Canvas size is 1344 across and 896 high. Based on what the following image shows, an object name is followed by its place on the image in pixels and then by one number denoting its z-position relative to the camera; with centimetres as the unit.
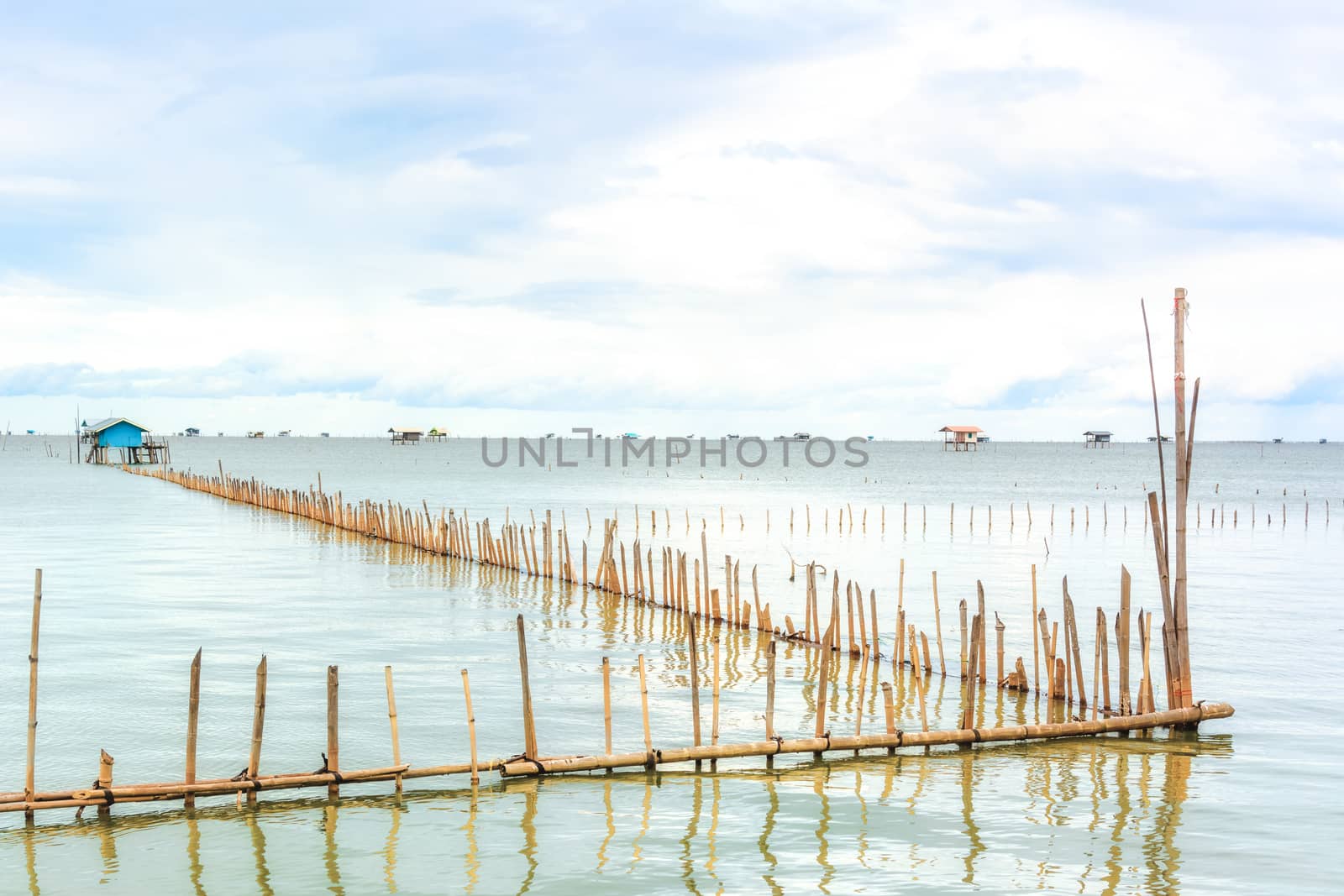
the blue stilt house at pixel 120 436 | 7675
